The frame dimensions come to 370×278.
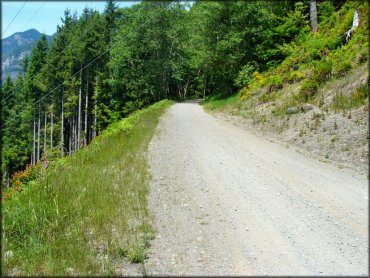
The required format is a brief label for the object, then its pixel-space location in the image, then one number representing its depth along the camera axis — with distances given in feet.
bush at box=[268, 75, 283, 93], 60.64
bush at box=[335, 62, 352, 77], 46.16
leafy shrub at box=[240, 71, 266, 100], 68.55
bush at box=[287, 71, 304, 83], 56.50
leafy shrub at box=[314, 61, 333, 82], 49.08
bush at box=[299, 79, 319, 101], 48.39
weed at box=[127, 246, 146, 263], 14.98
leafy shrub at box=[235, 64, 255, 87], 82.99
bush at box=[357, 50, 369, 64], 45.31
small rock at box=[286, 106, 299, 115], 46.72
